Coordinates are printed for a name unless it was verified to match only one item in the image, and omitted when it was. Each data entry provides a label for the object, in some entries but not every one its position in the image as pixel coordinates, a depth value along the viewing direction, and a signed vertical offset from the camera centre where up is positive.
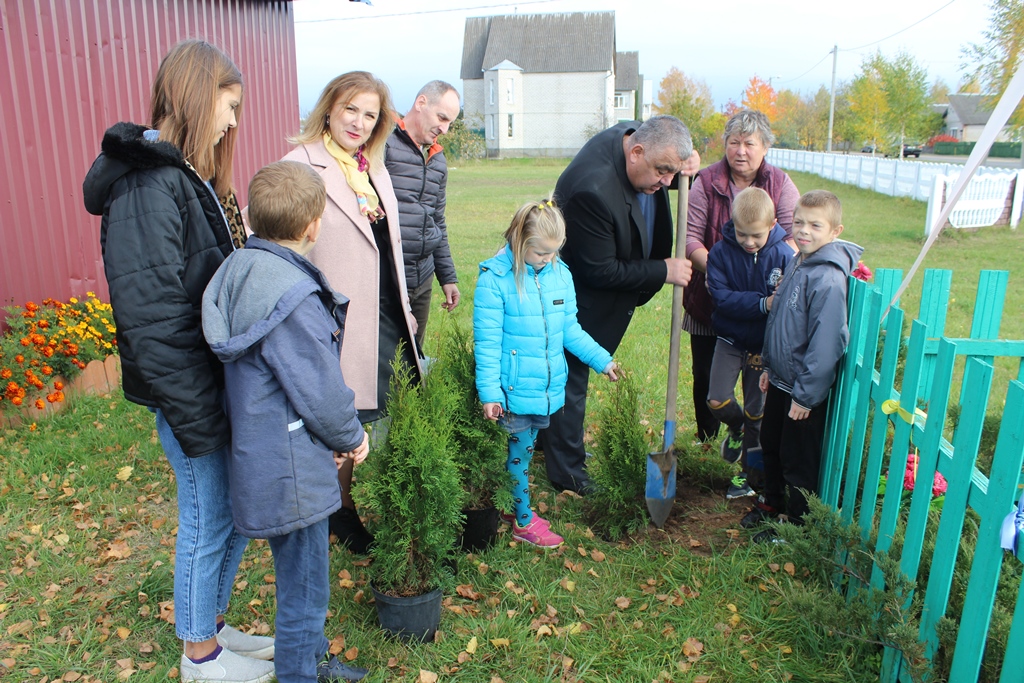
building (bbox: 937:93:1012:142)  87.56 +4.14
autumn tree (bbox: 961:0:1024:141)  21.11 +2.97
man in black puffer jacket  3.73 -0.13
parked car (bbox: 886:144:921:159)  68.31 +0.24
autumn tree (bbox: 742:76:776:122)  59.00 +4.28
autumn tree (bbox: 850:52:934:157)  40.38 +2.78
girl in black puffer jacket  2.13 -0.34
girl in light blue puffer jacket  3.36 -0.81
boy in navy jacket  3.69 -0.73
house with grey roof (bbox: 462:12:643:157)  59.00 +4.97
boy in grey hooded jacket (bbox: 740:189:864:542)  3.17 -0.78
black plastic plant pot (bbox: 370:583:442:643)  2.94 -1.81
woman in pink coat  3.06 -0.29
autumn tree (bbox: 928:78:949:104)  91.68 +7.79
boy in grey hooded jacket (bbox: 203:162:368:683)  2.19 -0.65
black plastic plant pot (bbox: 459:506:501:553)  3.54 -1.77
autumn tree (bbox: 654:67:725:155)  41.56 +2.63
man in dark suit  3.79 -0.44
